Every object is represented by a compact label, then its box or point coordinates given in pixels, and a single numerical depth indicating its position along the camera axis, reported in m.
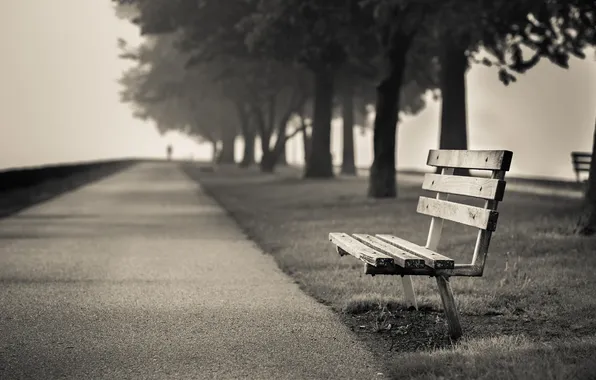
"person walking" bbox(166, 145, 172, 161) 98.12
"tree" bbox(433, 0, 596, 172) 18.36
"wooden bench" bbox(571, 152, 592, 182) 26.95
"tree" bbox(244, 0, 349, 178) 20.48
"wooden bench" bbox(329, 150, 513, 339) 5.86
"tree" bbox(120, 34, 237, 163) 51.41
